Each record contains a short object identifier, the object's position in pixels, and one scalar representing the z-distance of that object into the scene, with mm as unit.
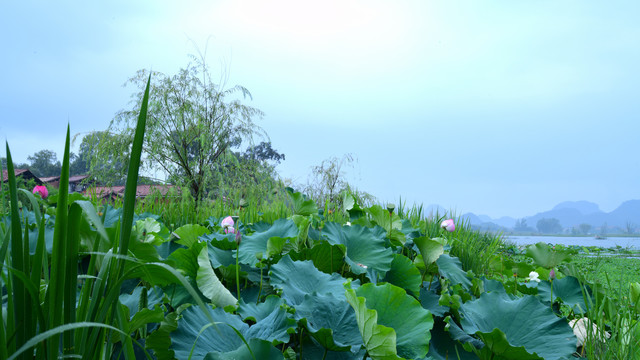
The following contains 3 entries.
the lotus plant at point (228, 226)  1630
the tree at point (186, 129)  9523
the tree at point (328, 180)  9888
